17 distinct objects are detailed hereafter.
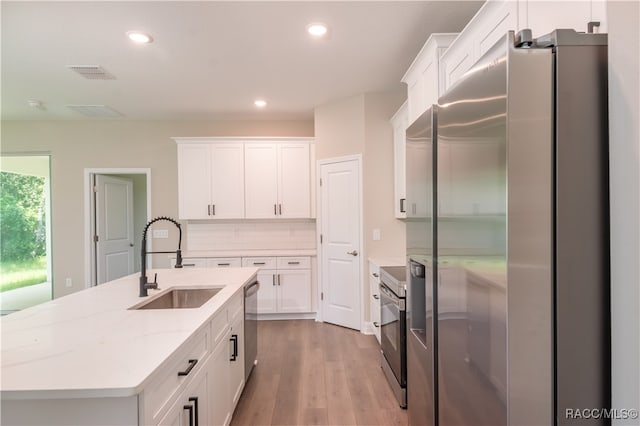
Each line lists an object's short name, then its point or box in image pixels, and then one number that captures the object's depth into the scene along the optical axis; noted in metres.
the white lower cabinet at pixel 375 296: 3.22
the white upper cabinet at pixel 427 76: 2.14
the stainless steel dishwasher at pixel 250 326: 2.43
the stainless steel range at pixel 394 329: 2.21
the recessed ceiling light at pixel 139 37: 2.49
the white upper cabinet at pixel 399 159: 3.41
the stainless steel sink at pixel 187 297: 2.17
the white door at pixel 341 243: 3.82
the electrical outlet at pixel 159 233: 4.78
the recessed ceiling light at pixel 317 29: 2.40
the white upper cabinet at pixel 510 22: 0.98
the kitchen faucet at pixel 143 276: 1.87
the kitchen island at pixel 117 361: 0.93
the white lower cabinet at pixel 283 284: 4.26
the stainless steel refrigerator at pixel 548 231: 0.79
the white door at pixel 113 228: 4.83
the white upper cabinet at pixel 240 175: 4.49
